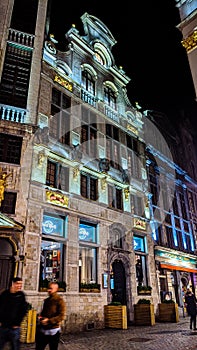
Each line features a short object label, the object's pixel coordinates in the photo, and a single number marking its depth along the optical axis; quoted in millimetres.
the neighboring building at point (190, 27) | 9827
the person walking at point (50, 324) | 5168
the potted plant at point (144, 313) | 15117
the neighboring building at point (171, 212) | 20984
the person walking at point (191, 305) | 11727
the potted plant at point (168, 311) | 16353
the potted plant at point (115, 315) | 13323
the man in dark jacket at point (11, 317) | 4960
